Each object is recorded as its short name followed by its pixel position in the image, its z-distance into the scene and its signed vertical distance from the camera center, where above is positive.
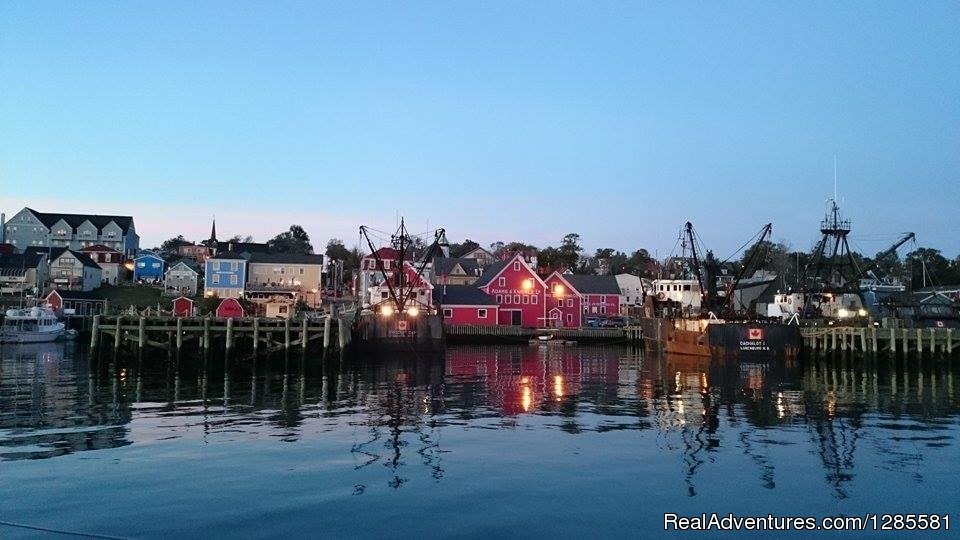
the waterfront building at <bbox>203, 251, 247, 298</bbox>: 103.94 +3.40
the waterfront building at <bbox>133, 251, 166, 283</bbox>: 120.25 +5.25
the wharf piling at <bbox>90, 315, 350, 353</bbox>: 46.97 -2.21
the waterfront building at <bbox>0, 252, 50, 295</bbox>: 102.19 +3.72
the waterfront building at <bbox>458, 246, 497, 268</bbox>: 137.38 +8.76
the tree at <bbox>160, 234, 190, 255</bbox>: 172.95 +13.93
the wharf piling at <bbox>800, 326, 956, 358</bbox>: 53.41 -3.01
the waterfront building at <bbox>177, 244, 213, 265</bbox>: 152.50 +10.39
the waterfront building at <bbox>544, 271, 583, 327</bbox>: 96.68 -0.23
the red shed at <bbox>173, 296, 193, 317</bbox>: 83.34 -0.68
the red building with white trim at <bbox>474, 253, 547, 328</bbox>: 94.69 +1.11
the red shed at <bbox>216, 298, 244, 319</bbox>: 74.86 -1.01
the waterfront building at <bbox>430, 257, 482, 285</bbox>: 112.44 +4.61
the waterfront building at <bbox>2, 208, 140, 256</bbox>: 126.81 +12.20
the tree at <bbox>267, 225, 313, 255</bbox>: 169.88 +14.11
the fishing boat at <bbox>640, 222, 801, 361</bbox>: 53.69 -1.92
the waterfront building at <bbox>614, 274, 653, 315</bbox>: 117.06 +1.77
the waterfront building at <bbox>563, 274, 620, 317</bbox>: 102.44 +0.80
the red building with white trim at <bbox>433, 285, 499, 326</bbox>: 91.12 -0.76
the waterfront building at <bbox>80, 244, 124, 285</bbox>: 117.75 +6.47
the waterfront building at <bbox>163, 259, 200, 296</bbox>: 109.88 +3.27
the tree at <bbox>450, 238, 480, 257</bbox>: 175.88 +13.21
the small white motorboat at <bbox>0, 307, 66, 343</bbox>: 73.19 -2.94
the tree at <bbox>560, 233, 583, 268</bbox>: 140.29 +10.84
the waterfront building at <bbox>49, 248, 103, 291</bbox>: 103.94 +4.12
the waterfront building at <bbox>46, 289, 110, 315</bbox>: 91.62 -0.42
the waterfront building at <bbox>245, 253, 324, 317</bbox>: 105.56 +3.37
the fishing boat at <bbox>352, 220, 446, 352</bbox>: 56.47 -2.47
